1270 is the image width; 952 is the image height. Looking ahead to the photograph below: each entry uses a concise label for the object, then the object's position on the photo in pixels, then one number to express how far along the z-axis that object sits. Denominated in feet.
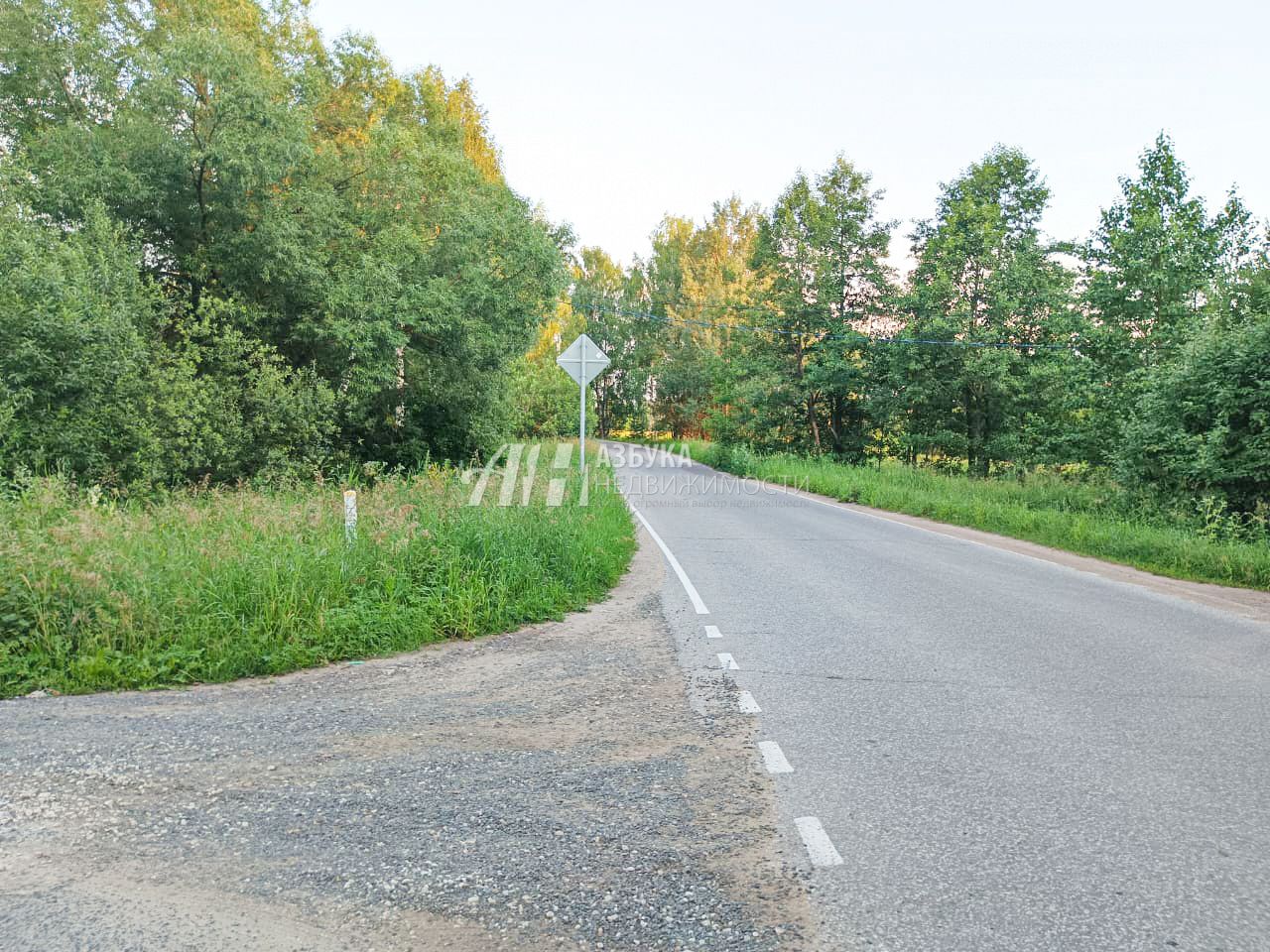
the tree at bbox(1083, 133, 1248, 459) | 70.38
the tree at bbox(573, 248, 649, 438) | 252.62
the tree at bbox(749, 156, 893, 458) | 112.16
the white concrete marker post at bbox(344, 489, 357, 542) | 26.32
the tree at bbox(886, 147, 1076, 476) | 90.07
